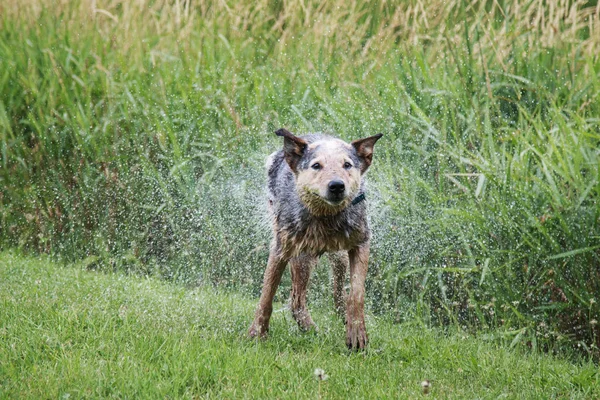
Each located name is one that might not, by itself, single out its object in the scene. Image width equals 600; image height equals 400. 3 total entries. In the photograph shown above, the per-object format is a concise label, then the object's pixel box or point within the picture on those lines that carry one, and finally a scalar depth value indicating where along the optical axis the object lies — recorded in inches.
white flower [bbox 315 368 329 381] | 287.7
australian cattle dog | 382.0
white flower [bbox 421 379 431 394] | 309.3
